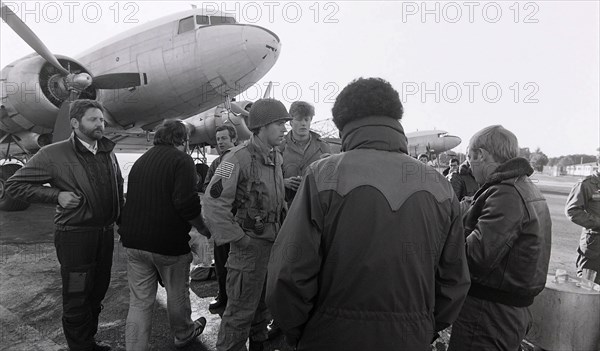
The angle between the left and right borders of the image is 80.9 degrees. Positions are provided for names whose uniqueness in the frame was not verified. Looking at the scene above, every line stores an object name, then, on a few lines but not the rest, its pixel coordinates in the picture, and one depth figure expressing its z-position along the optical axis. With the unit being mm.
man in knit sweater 2996
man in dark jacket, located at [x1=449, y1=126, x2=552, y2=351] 2098
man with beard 3045
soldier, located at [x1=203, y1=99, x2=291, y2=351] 2834
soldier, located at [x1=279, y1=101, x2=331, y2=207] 4070
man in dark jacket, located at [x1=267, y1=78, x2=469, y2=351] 1453
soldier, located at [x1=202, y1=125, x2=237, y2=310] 4320
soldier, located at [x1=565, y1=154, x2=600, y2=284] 4297
